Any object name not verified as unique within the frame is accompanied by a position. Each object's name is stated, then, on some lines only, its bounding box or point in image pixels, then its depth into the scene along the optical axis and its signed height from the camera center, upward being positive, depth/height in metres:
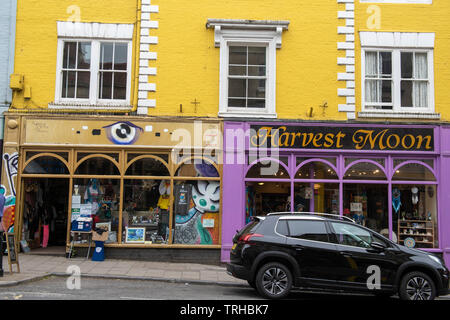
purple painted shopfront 13.26 +0.54
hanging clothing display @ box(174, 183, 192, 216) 13.30 -0.22
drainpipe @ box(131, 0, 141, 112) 13.39 +3.90
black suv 8.86 -1.45
